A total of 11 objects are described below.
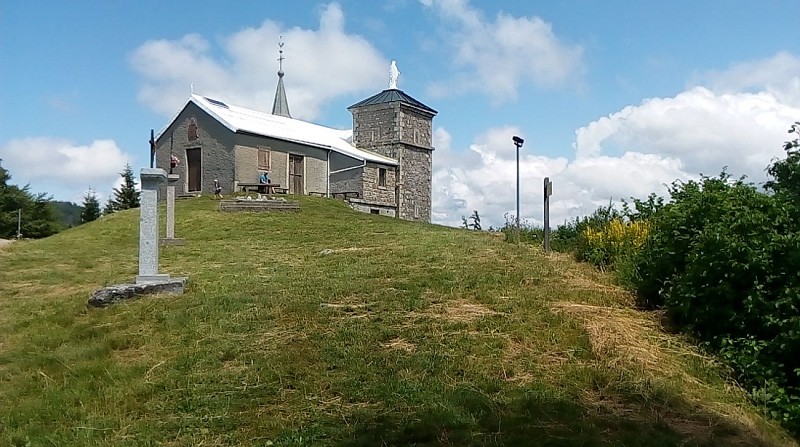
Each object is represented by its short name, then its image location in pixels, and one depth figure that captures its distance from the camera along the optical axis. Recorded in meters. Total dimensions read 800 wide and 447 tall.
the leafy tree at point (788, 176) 6.05
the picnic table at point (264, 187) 23.78
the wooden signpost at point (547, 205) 10.14
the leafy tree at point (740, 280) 4.90
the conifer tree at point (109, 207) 33.44
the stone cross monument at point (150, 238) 7.51
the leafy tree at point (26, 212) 31.14
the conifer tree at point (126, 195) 34.31
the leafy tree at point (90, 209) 34.84
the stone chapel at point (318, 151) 25.34
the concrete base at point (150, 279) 7.59
